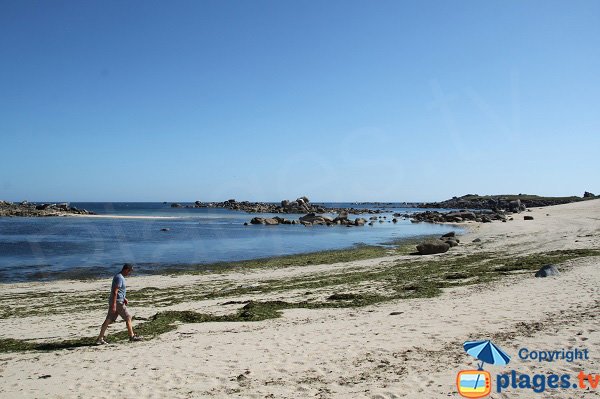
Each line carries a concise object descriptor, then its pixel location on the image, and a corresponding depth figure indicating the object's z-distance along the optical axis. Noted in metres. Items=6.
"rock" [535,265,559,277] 17.17
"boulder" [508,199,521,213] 99.61
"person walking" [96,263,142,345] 11.44
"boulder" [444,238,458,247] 35.34
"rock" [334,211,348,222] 80.99
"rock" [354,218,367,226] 76.94
